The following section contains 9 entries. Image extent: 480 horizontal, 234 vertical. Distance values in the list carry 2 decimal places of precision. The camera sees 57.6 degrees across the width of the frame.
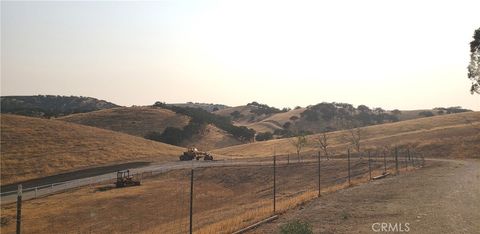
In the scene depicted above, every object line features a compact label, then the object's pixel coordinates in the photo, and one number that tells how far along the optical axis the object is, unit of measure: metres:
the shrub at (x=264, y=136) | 136.75
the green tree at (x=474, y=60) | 52.46
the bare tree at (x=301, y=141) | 67.22
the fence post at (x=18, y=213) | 9.77
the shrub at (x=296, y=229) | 11.80
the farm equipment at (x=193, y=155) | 74.50
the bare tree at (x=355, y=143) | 69.31
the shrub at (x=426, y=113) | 168.88
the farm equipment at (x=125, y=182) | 48.62
